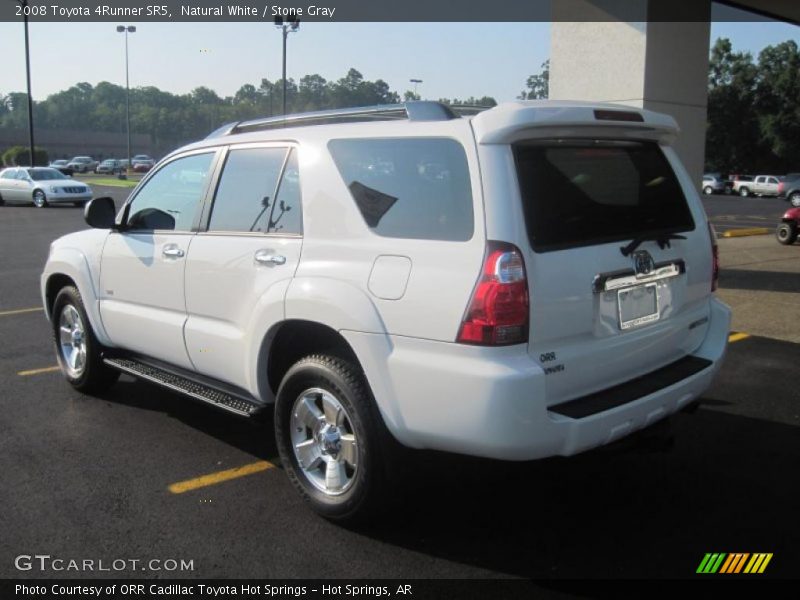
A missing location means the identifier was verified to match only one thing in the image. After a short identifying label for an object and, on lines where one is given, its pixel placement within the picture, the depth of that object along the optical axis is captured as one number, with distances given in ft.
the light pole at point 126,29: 209.92
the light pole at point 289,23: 97.11
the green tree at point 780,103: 196.75
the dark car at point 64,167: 223.71
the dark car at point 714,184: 163.94
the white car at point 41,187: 91.25
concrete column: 31.50
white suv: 10.15
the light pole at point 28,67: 122.93
